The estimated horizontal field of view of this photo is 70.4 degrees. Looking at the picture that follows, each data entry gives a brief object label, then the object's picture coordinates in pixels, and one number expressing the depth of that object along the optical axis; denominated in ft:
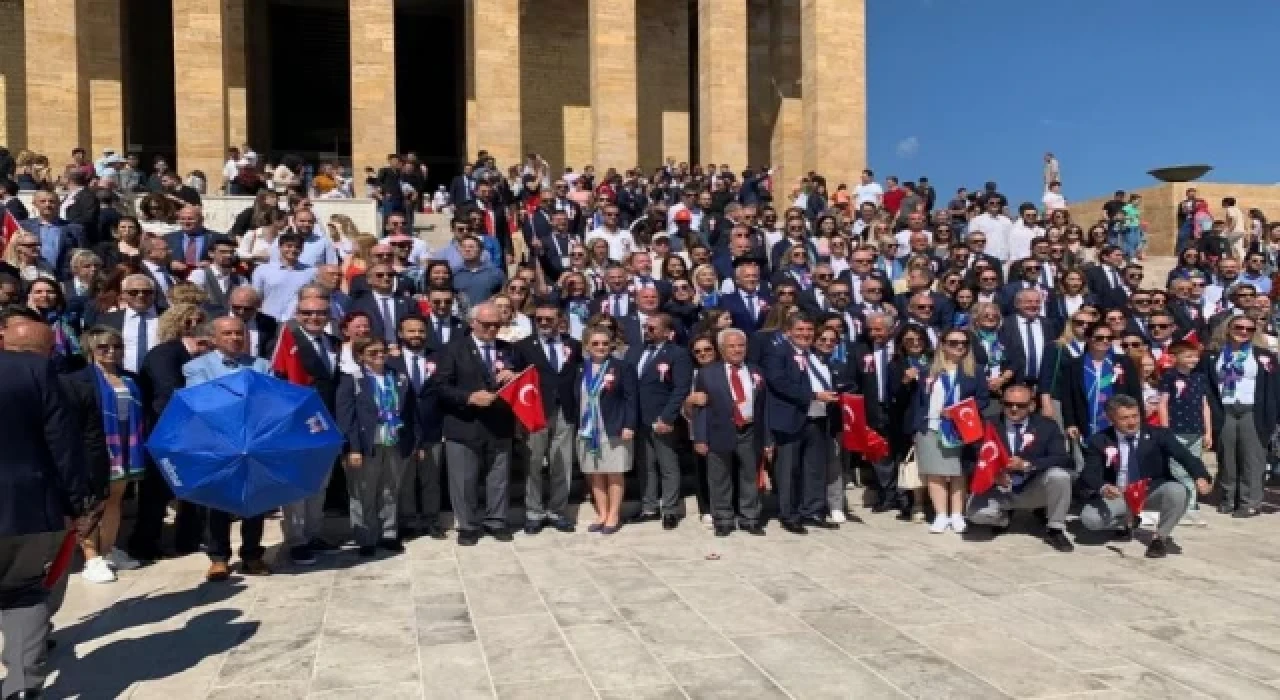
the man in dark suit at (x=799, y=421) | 25.35
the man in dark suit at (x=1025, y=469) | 23.77
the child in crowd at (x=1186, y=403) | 27.22
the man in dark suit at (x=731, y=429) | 25.04
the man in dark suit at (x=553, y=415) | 25.09
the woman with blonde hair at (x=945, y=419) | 25.17
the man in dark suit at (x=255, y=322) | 23.36
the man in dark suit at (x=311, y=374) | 21.98
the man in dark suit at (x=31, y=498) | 13.26
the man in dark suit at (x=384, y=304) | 26.00
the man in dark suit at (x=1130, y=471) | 22.74
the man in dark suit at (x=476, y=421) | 23.90
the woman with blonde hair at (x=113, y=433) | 20.30
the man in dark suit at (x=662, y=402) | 25.43
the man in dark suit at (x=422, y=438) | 23.88
